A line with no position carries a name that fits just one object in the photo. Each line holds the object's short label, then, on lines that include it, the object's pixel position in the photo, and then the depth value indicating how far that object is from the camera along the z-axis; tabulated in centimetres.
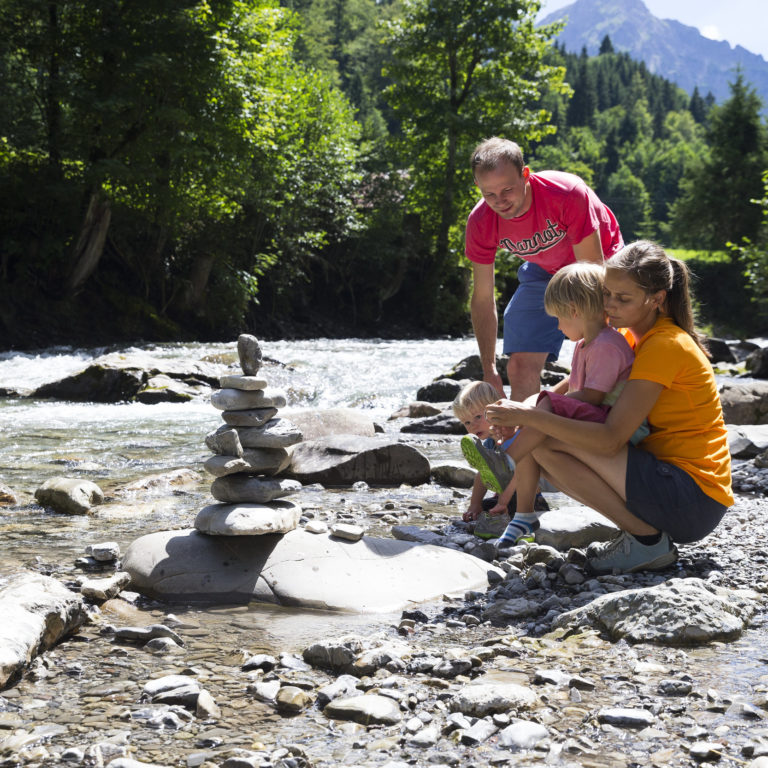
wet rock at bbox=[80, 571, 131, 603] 373
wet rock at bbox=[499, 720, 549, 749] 226
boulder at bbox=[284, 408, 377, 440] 877
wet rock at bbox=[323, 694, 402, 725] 246
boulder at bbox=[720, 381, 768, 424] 1092
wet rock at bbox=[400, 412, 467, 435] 1032
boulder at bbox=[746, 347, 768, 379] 1697
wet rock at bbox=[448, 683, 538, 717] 246
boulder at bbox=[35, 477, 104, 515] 573
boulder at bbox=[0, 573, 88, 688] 279
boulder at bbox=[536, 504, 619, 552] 454
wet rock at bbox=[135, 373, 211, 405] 1295
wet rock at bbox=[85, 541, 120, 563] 437
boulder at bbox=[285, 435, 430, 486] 693
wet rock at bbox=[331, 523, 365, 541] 431
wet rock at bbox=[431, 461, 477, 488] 689
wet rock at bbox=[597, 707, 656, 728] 235
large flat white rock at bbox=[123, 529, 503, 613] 385
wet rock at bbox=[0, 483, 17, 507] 591
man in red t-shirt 461
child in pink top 382
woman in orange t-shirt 367
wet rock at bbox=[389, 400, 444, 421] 1152
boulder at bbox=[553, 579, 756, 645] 301
